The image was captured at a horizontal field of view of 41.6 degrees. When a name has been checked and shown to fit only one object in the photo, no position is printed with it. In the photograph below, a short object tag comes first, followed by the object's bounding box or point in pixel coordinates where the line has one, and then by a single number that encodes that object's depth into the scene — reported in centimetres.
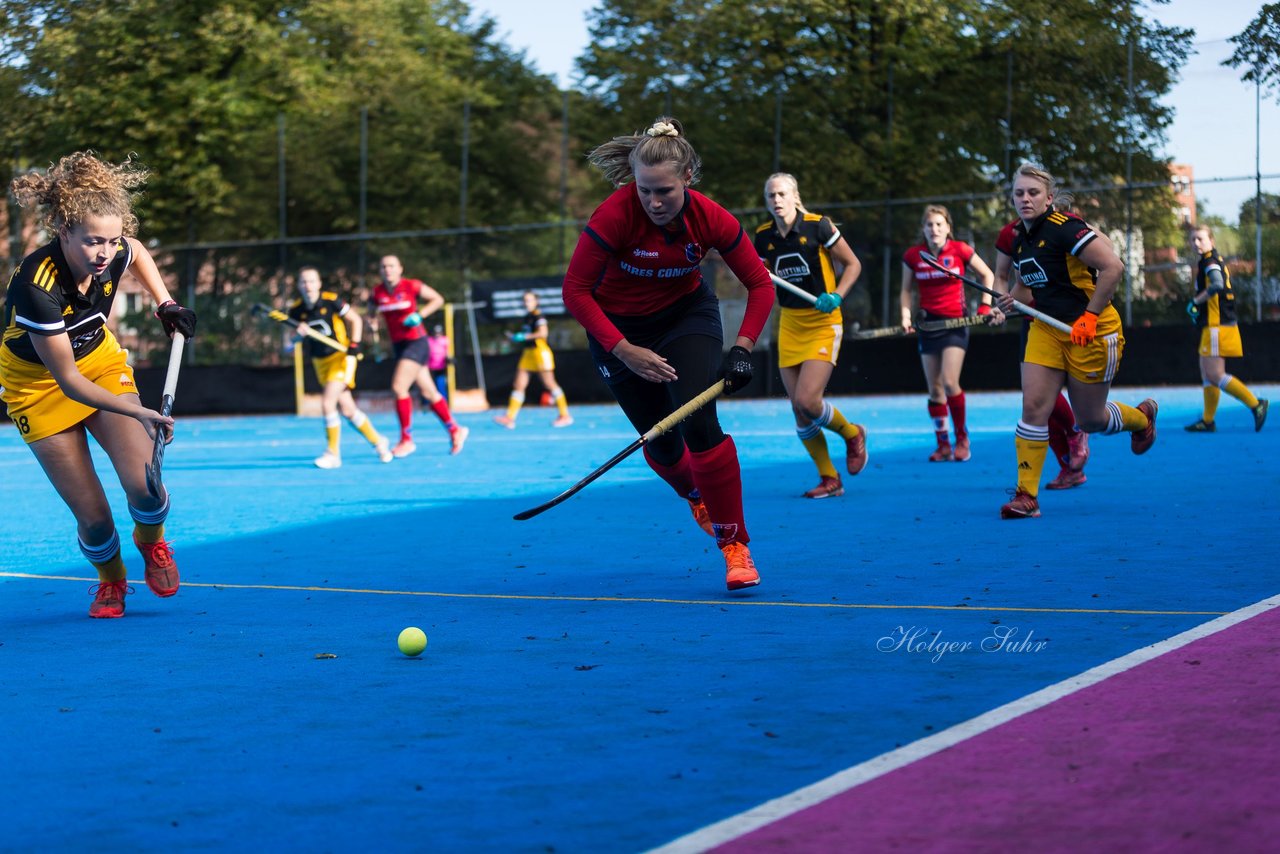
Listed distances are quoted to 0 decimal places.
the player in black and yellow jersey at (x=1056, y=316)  866
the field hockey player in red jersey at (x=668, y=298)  627
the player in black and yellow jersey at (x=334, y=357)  1534
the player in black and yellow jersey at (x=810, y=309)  1043
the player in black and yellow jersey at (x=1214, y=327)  1475
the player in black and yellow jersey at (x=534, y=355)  2147
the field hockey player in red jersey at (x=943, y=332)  1275
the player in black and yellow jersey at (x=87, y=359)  604
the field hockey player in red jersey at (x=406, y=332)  1580
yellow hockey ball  529
